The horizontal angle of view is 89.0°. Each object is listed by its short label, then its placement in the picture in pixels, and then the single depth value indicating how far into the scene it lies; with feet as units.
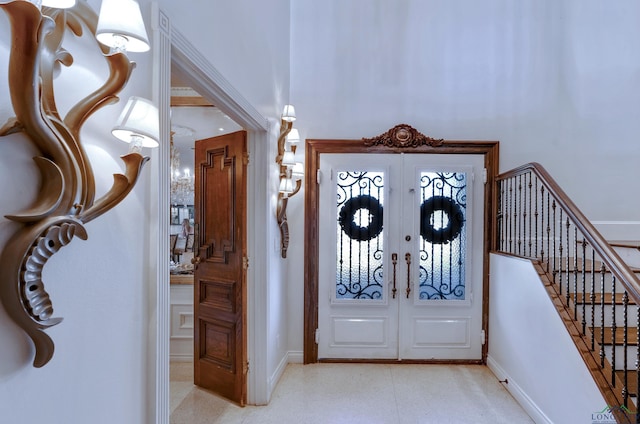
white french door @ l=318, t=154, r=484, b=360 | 11.21
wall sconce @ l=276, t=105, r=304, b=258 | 9.71
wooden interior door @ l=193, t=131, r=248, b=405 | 8.50
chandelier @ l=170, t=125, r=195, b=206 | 12.45
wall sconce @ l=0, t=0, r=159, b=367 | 2.24
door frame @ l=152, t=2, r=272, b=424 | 4.08
